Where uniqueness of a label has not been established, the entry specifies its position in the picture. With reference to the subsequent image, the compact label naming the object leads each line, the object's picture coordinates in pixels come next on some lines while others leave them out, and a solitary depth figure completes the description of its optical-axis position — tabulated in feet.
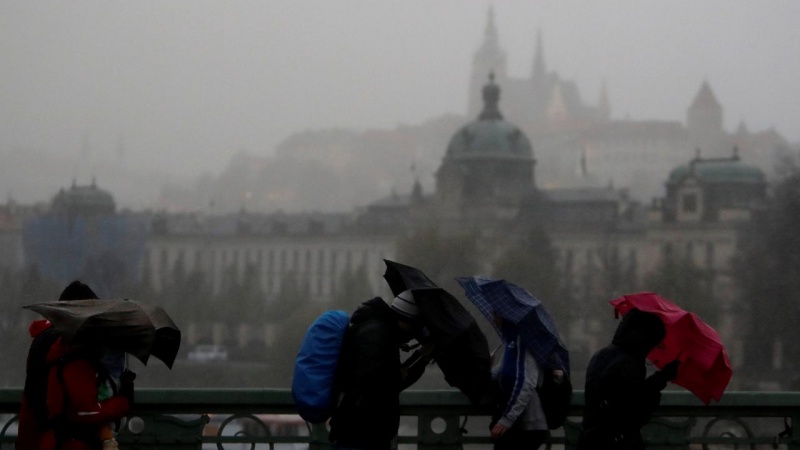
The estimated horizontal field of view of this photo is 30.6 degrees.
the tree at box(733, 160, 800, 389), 170.30
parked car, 249.75
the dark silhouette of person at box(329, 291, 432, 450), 22.47
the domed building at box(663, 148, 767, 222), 276.62
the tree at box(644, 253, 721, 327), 212.64
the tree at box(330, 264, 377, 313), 280.20
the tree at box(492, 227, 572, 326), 240.94
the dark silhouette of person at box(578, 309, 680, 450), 23.76
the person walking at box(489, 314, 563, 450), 24.20
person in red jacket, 22.39
